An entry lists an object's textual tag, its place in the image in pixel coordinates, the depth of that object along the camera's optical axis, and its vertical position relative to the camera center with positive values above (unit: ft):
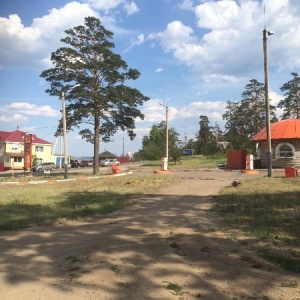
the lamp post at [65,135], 92.05 +5.76
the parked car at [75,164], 221.05 -3.03
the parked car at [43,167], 193.88 -4.19
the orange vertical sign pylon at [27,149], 106.77 +2.82
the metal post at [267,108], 70.54 +9.56
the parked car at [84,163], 231.75 -2.59
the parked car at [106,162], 226.38 -1.95
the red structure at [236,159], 114.73 -0.08
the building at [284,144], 104.73 +4.11
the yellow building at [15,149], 220.84 +5.83
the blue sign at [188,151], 323.37 +6.26
